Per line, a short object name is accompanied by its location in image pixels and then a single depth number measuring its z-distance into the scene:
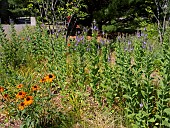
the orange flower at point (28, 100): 1.97
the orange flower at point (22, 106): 1.99
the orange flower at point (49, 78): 2.29
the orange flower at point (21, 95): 2.06
